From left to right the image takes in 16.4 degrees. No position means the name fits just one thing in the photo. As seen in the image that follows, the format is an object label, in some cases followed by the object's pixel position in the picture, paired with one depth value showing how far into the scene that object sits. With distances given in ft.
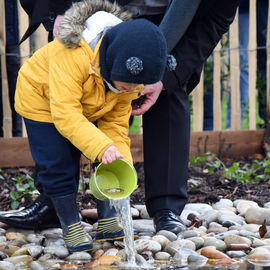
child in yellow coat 13.14
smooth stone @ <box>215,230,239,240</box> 15.81
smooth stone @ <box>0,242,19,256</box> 14.81
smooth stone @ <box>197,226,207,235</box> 16.59
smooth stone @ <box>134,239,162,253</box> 14.74
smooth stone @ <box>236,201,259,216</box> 18.95
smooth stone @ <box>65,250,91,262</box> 14.36
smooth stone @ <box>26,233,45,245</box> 15.84
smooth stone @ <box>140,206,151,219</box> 18.66
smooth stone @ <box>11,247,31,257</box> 14.59
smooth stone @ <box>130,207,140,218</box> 18.54
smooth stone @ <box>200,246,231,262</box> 14.14
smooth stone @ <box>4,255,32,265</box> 14.03
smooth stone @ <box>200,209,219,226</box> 18.09
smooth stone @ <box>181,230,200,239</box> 15.82
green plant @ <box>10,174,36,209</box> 20.38
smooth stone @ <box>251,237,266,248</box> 15.09
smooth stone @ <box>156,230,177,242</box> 15.53
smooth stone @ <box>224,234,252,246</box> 15.10
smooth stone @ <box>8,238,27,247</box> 15.57
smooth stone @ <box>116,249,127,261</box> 14.23
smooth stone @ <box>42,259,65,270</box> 13.60
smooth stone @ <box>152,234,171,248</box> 15.09
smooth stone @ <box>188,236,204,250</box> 15.15
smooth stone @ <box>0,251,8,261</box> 14.47
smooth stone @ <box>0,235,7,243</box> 15.87
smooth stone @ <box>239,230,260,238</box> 15.93
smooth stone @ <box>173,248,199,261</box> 14.11
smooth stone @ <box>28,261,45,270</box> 13.44
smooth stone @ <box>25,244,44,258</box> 14.59
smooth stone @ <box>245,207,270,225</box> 17.68
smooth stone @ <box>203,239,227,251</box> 14.97
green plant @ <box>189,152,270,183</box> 24.00
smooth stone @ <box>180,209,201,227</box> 17.87
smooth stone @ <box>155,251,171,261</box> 14.33
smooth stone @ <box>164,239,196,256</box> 14.63
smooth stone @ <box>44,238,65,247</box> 15.49
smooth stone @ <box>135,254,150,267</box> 13.83
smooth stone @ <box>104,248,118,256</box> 14.47
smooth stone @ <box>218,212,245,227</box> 17.55
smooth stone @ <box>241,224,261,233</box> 16.66
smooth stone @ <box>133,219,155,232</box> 16.94
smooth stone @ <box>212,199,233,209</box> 19.94
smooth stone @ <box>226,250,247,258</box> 14.40
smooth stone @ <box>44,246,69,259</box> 14.62
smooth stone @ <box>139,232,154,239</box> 16.41
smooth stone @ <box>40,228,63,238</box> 16.47
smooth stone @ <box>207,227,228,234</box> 16.71
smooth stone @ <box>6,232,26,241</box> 16.06
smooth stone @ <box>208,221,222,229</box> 17.35
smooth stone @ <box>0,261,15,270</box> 13.37
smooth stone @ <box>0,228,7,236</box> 16.74
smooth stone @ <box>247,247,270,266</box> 13.75
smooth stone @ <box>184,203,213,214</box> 19.32
